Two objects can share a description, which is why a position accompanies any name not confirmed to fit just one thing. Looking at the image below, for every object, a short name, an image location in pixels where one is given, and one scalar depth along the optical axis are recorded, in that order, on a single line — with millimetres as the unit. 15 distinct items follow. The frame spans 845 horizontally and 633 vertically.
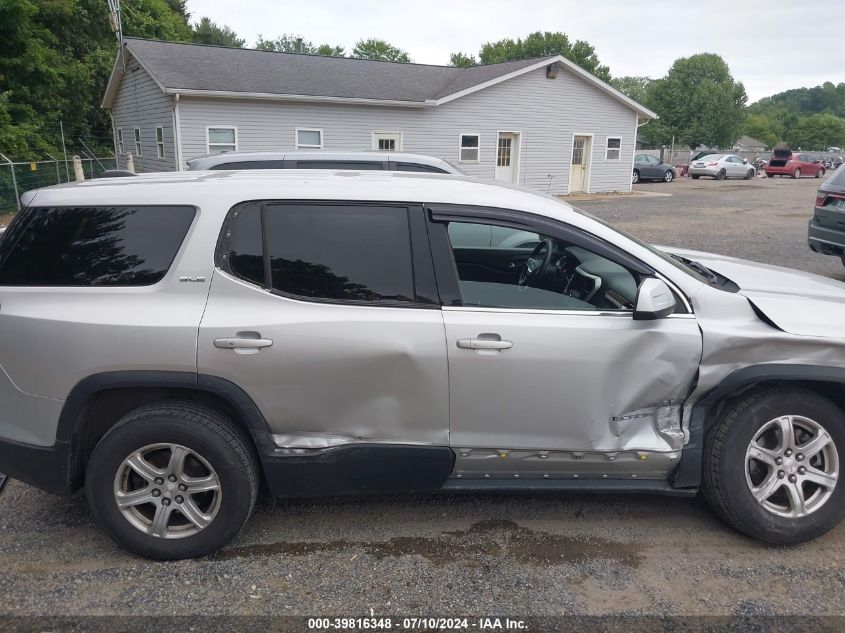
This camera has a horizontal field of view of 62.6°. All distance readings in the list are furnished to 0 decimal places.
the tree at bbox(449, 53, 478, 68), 66500
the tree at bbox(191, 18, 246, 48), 54219
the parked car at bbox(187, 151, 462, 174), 8344
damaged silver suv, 3076
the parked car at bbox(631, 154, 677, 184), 33438
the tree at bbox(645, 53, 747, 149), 65500
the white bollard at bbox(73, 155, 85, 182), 18875
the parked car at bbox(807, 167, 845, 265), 8570
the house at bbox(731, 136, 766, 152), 90656
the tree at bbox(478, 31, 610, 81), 62469
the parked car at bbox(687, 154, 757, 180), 36656
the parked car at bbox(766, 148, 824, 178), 39281
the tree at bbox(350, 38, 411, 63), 77188
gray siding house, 19656
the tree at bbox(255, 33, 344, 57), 77000
